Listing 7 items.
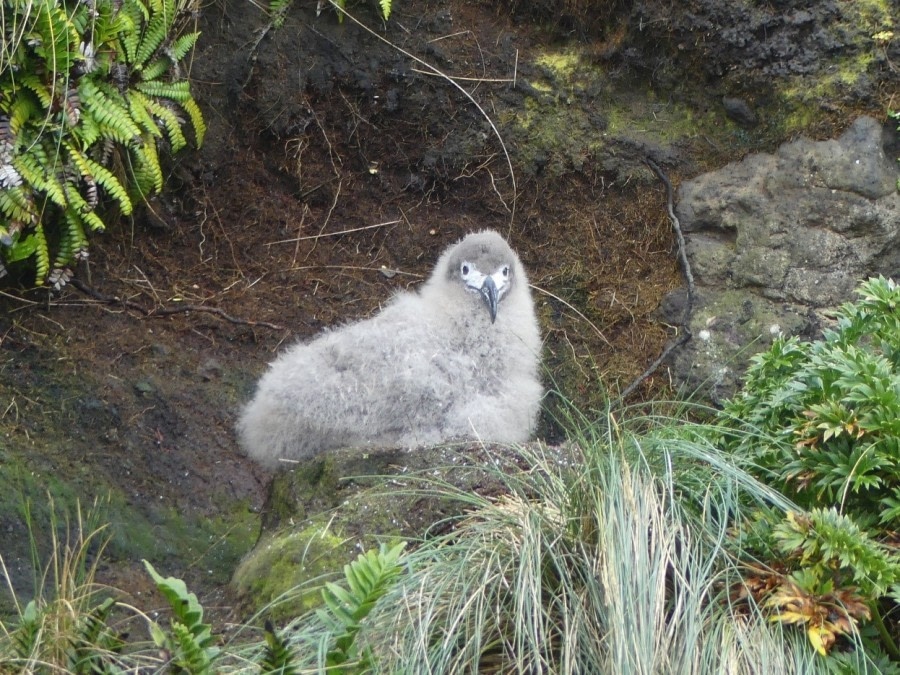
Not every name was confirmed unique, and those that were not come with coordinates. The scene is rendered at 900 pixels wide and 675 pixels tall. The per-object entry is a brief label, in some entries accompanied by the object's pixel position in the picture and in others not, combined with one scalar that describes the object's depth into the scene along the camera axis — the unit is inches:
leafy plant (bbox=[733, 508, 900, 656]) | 248.1
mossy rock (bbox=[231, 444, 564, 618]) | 325.7
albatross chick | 403.2
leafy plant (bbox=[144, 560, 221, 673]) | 231.0
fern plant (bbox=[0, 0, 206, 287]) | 446.6
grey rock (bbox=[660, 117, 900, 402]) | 513.3
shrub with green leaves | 263.7
